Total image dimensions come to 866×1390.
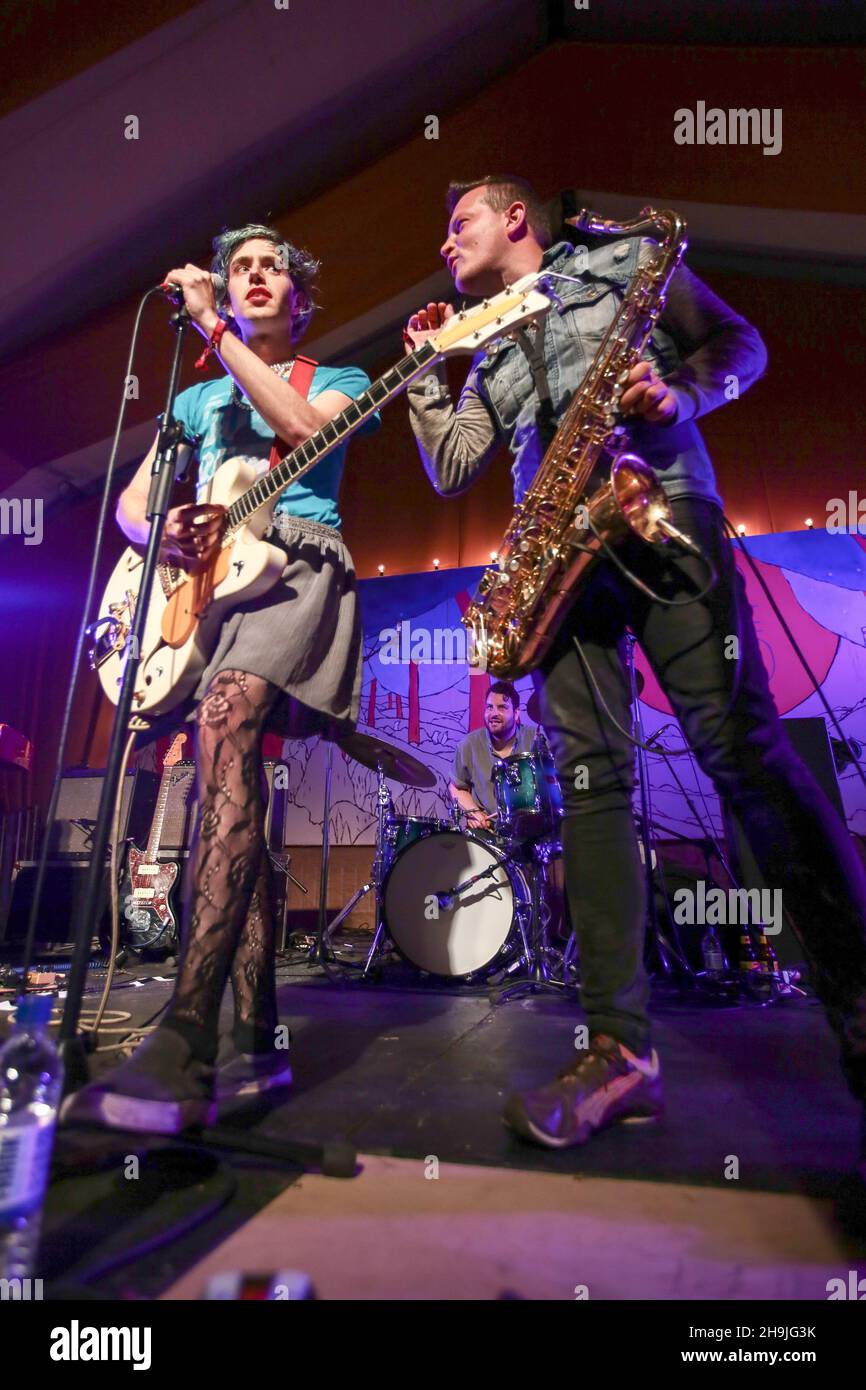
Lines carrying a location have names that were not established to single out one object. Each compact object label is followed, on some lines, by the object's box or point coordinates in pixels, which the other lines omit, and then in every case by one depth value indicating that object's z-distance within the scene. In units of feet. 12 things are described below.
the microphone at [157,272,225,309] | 6.72
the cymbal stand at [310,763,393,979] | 16.66
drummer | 19.88
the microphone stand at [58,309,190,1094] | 4.77
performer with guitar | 5.25
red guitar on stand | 19.04
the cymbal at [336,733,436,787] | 14.48
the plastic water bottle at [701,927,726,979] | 16.54
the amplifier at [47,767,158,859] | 20.76
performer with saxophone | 5.25
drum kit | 16.53
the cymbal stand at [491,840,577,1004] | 14.85
